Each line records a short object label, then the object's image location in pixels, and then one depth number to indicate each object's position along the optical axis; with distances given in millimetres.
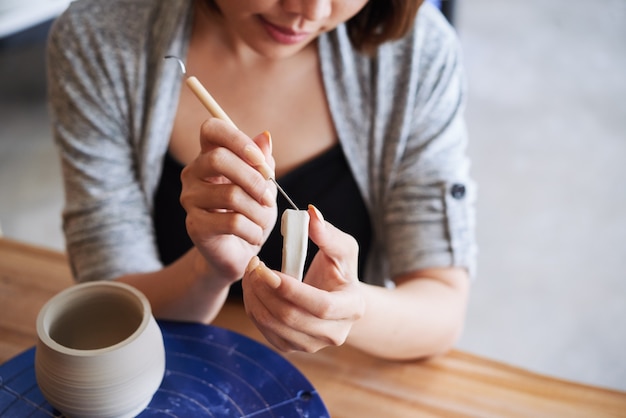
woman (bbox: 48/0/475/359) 859
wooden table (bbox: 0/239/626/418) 735
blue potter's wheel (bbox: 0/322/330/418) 664
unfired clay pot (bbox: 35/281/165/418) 579
